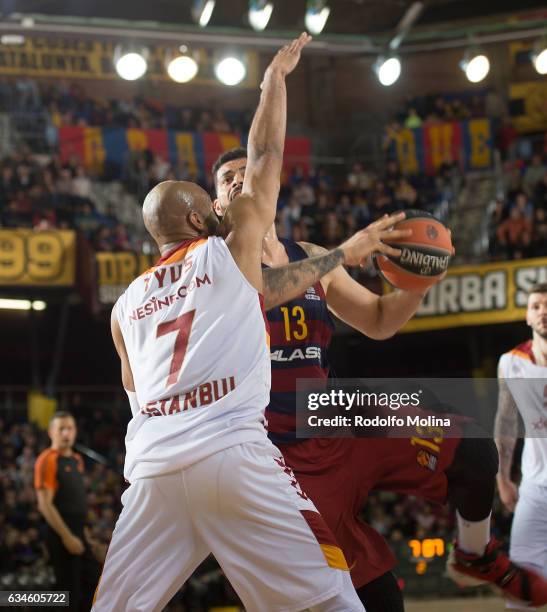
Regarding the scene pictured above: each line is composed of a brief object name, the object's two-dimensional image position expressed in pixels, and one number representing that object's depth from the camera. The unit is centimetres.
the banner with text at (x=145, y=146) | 1983
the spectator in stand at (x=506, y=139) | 2095
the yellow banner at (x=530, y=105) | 2191
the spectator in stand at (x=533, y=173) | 1832
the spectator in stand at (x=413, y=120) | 2198
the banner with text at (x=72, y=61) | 2184
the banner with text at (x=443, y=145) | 2112
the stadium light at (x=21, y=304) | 1719
